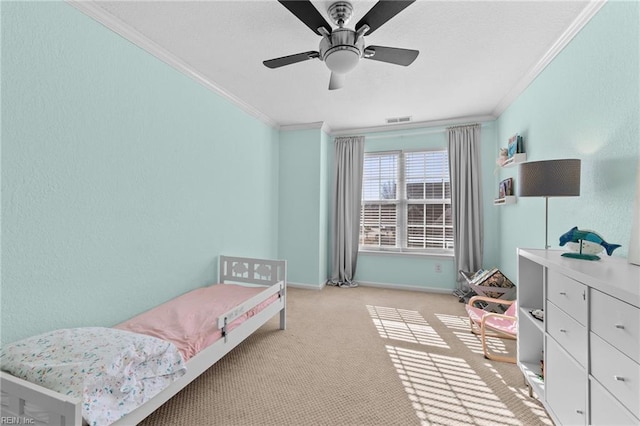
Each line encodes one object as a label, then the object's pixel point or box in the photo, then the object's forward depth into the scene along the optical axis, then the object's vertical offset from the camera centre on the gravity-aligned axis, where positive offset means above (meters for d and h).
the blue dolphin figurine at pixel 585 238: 1.41 -0.12
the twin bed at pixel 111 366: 1.07 -0.74
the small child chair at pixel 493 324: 2.21 -0.95
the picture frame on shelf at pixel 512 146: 2.85 +0.76
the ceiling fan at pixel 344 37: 1.46 +1.10
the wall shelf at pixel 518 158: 2.75 +0.59
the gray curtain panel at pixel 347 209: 4.31 +0.09
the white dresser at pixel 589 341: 0.91 -0.51
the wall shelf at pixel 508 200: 3.01 +0.19
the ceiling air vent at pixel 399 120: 3.87 +1.39
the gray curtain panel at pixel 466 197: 3.77 +0.26
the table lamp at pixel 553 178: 1.63 +0.23
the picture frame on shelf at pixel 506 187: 3.13 +0.34
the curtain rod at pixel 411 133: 4.00 +1.27
